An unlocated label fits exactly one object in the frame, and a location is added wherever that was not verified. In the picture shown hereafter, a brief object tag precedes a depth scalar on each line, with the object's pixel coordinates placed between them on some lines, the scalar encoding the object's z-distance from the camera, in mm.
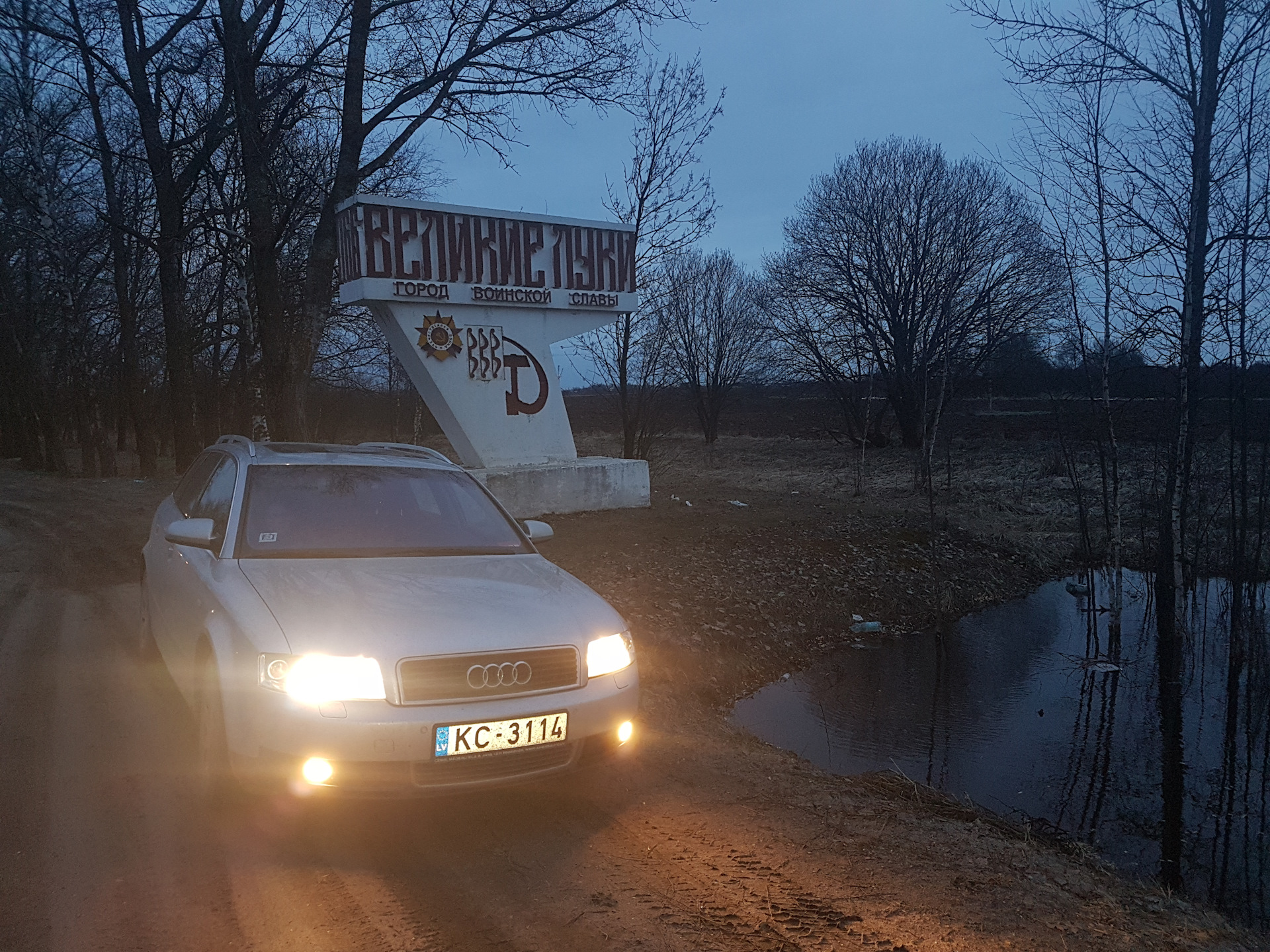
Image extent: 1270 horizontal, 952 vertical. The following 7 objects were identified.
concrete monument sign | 11102
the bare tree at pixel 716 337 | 33219
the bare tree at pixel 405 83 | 12789
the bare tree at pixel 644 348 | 16672
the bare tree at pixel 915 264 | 28672
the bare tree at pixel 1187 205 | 9234
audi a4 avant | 3594
